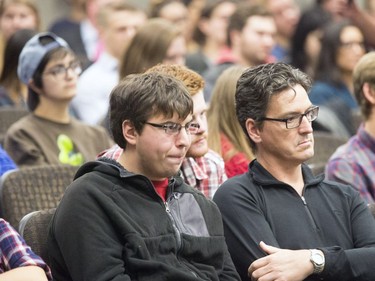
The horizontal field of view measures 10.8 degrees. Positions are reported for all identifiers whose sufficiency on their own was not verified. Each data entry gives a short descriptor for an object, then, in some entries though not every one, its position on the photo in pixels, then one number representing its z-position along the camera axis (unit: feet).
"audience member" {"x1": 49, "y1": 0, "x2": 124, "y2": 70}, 63.53
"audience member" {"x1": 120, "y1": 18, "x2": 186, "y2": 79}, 41.06
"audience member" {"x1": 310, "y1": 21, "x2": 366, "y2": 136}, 49.34
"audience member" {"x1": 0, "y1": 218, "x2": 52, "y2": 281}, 21.58
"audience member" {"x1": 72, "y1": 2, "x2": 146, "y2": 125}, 49.11
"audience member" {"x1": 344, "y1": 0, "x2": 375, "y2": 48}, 45.43
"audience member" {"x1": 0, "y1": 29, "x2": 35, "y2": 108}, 43.29
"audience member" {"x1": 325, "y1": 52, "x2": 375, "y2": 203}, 30.75
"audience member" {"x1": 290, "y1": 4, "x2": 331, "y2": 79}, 61.65
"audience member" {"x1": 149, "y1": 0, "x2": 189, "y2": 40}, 60.08
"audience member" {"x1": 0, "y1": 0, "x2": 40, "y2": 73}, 54.39
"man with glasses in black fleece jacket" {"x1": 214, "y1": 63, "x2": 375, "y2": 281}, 24.59
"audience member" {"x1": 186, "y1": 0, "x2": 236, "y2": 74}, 63.48
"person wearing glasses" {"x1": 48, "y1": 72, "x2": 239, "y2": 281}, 21.57
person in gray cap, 36.01
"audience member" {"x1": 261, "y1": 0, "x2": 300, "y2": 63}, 72.57
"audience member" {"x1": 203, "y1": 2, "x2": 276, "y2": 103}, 53.68
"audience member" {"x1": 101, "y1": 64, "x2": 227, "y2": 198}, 27.30
